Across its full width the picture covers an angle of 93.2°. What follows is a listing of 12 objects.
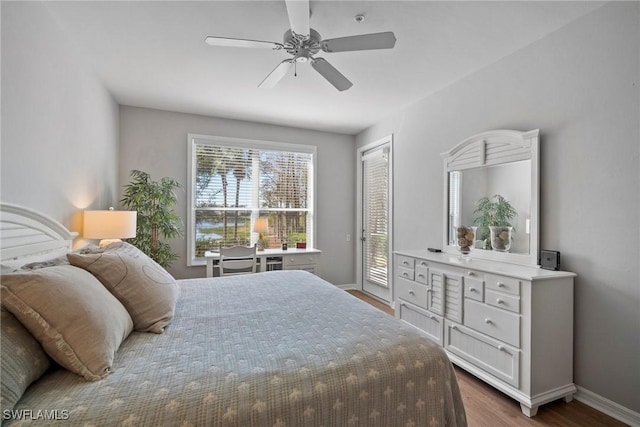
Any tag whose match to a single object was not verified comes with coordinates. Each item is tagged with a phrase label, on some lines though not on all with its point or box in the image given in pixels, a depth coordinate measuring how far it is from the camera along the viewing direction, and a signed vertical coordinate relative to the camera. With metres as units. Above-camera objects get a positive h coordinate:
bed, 0.93 -0.58
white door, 4.36 -0.13
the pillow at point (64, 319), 1.03 -0.39
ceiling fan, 1.69 +1.08
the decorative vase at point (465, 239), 2.77 -0.24
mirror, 2.38 +0.22
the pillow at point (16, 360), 0.88 -0.48
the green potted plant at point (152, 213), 3.38 -0.03
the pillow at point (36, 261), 1.28 -0.26
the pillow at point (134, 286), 1.42 -0.37
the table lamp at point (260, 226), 4.29 -0.21
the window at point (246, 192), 4.22 +0.28
